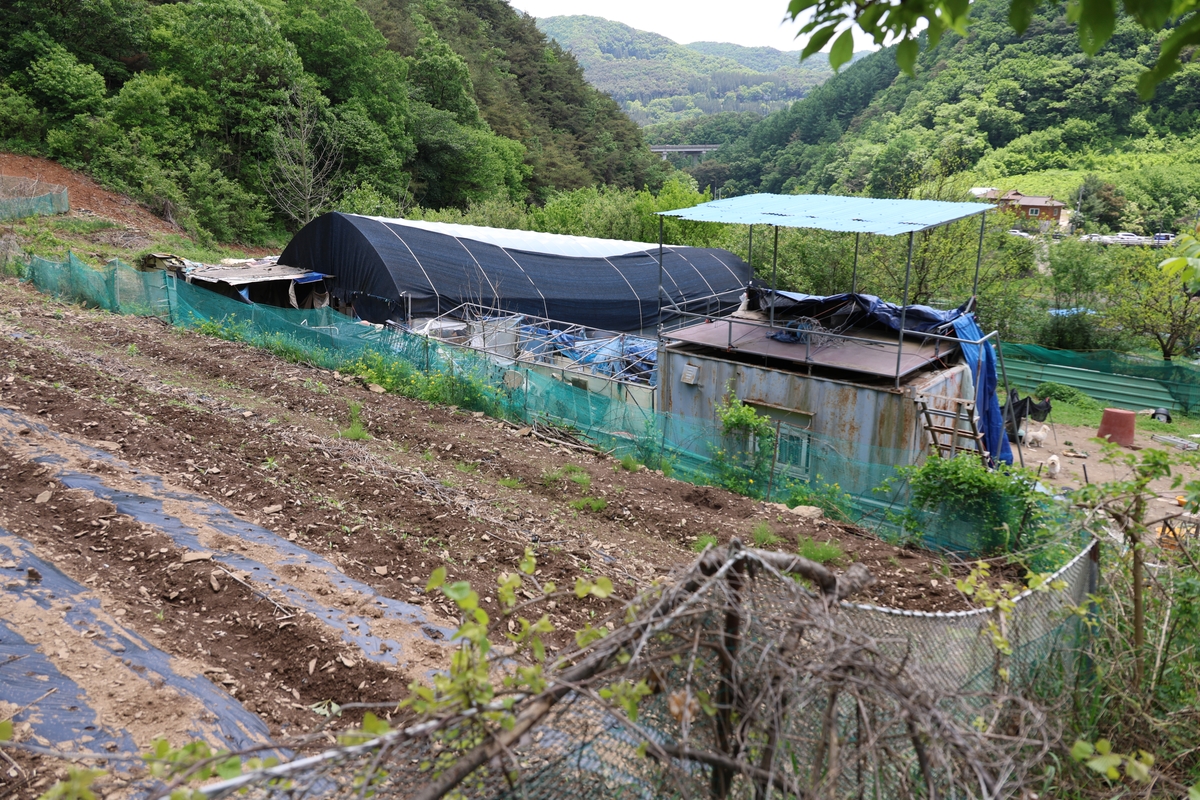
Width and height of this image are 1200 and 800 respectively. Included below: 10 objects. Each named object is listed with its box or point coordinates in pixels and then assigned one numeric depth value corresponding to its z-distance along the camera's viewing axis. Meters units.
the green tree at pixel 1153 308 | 23.97
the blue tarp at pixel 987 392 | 13.45
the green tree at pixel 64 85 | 35.94
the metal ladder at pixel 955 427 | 11.10
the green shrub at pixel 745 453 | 11.45
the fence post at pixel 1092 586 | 5.15
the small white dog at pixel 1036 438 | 17.59
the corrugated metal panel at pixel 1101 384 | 21.73
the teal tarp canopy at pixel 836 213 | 11.99
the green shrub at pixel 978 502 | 8.74
